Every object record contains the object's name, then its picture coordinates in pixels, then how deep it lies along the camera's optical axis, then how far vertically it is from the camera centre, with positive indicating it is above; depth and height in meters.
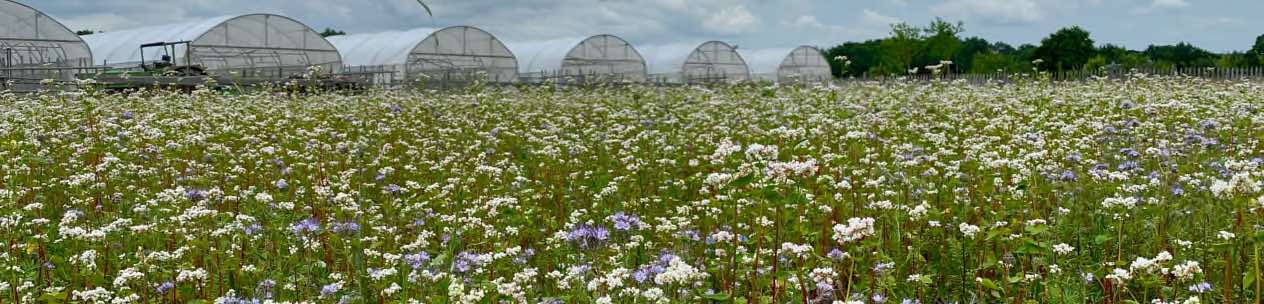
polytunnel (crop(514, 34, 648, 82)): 46.97 +0.66
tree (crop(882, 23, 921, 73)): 77.31 +2.05
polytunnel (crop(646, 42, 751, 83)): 52.78 +0.50
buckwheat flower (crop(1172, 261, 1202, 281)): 3.21 -0.65
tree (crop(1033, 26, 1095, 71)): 73.70 +1.81
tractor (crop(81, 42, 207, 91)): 20.28 -0.24
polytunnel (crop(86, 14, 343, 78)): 35.00 +0.92
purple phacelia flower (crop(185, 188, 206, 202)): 5.94 -0.77
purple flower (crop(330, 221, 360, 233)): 5.00 -0.82
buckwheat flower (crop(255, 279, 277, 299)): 4.07 -0.93
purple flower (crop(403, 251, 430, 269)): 4.11 -0.80
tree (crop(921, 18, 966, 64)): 78.00 +2.39
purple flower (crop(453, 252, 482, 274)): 3.92 -0.78
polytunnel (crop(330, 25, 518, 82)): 41.00 +0.74
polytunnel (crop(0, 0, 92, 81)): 32.03 +0.94
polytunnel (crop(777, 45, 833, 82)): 59.34 +0.51
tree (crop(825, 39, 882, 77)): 106.81 +2.03
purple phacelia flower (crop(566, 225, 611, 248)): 4.12 -0.70
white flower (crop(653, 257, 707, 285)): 3.20 -0.67
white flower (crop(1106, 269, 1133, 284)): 3.21 -0.68
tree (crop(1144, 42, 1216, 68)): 85.16 +1.75
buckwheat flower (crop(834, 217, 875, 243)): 3.11 -0.50
